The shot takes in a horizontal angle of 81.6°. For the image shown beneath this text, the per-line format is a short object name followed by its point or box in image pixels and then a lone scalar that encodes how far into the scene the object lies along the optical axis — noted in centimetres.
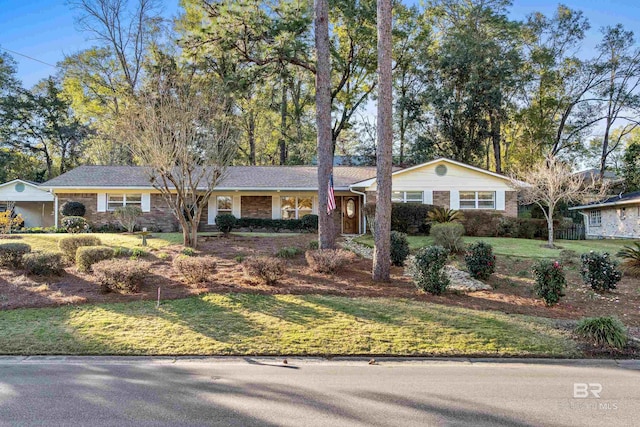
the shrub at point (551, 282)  765
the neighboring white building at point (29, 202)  2419
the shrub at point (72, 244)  1065
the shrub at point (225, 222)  1841
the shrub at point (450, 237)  1290
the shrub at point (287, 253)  1160
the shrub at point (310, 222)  1972
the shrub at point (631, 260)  1043
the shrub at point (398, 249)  1117
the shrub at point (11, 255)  991
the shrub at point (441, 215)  1662
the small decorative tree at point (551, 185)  1533
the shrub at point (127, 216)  1784
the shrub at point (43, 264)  931
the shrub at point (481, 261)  971
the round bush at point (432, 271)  823
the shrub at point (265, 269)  868
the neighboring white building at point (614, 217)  2048
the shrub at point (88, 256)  965
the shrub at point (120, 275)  802
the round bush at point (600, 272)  886
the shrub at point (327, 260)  964
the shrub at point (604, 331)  561
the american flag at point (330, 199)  1060
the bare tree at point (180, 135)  1120
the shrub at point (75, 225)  1750
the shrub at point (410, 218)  1705
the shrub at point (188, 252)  1152
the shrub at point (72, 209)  1969
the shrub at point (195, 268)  868
